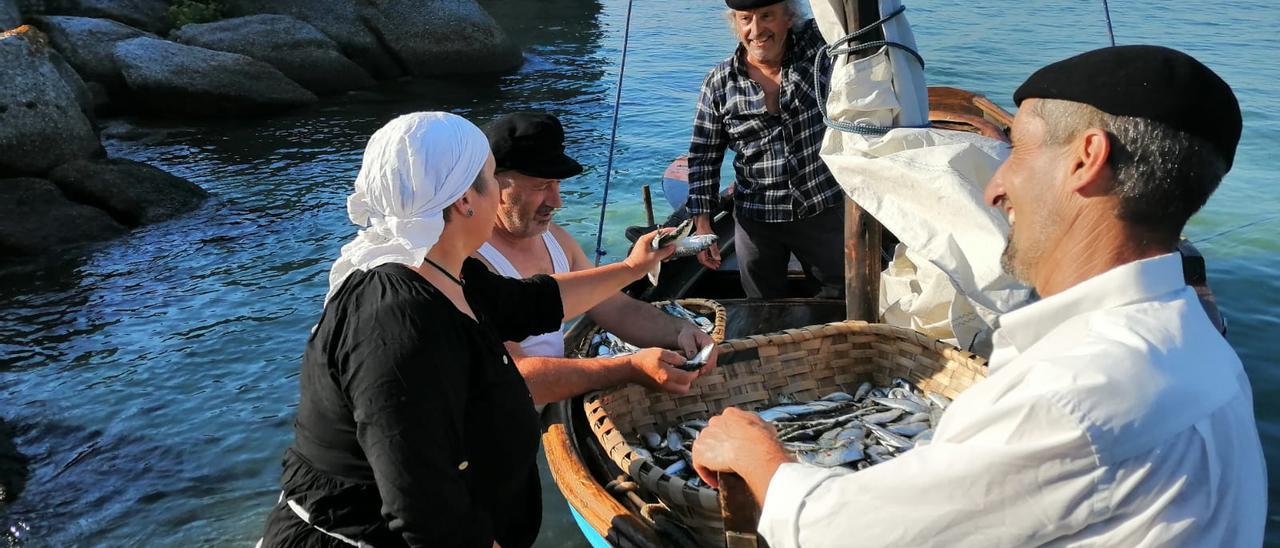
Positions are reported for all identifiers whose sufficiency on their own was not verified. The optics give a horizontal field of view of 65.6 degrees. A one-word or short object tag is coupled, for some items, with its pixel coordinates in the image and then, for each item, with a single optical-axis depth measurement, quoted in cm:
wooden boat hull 308
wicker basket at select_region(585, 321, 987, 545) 382
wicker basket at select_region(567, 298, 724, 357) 439
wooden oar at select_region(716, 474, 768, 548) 226
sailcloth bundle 354
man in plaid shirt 491
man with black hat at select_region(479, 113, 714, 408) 369
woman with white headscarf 216
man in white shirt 155
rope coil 376
